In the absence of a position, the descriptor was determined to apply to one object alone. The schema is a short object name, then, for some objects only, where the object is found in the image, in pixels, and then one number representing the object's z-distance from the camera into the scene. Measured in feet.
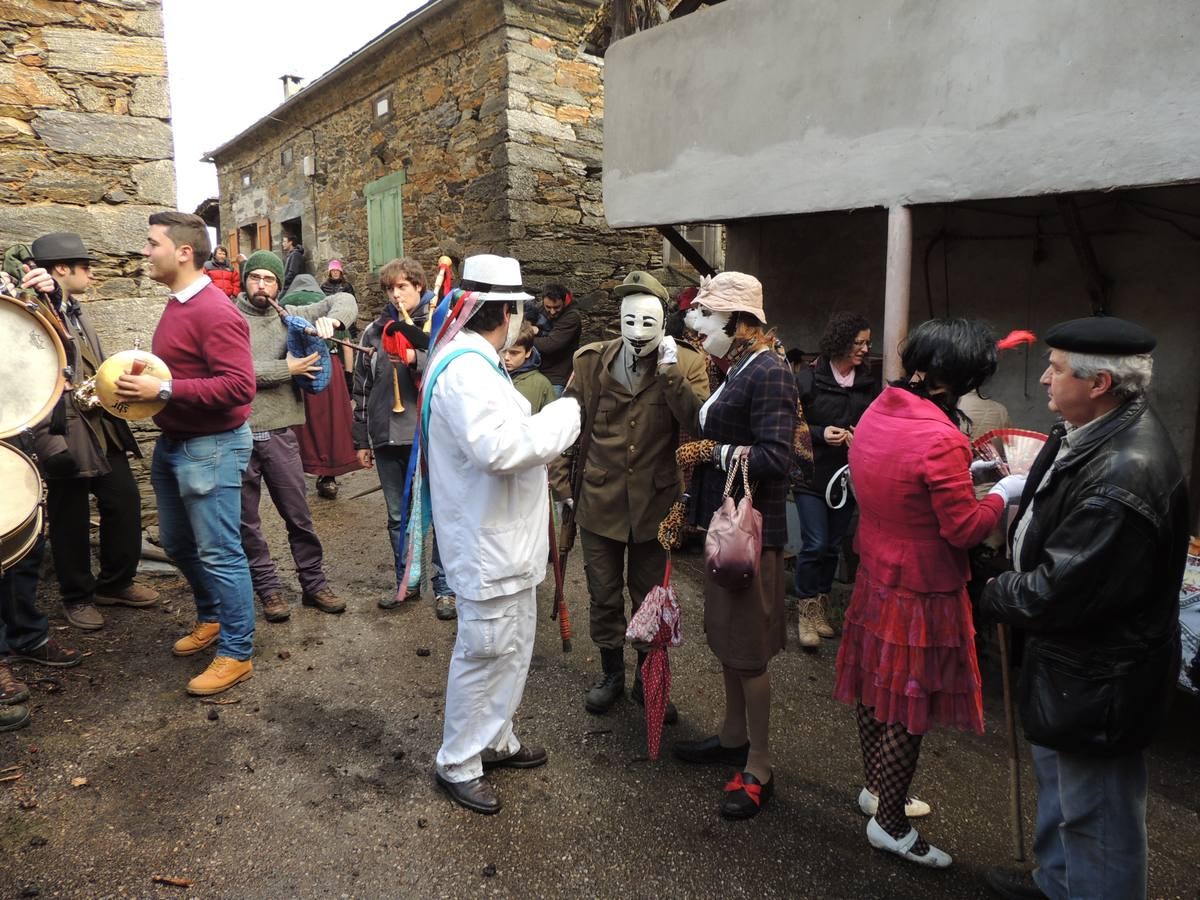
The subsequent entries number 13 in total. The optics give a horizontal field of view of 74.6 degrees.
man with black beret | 6.07
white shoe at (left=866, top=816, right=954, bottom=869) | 8.42
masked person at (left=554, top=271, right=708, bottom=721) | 10.46
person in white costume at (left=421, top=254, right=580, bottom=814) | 8.36
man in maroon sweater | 11.15
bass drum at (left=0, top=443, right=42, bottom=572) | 9.14
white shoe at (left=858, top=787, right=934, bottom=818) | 9.27
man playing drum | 13.05
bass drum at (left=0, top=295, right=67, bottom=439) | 10.09
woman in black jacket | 14.69
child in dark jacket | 14.90
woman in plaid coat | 9.13
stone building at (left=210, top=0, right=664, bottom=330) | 27.73
